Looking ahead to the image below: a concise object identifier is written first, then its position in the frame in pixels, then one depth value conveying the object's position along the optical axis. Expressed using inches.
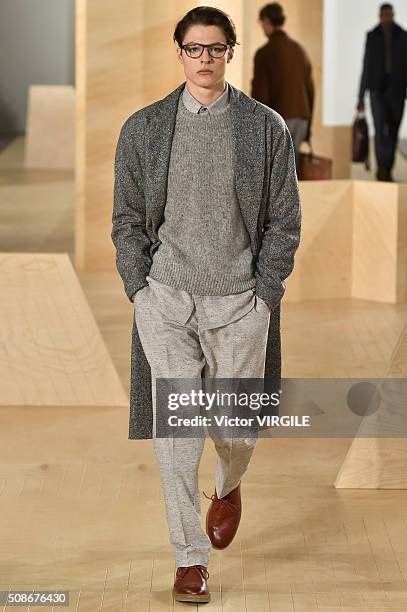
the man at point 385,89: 473.7
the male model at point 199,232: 198.7
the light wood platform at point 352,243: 458.7
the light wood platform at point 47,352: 321.4
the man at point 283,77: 474.6
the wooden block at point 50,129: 895.1
